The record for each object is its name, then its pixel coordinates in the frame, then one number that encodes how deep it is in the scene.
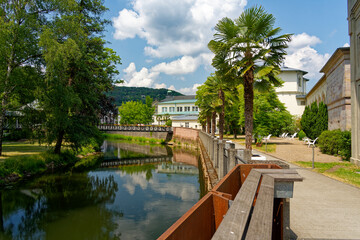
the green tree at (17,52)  15.44
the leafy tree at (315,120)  27.51
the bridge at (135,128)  52.66
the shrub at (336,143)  16.32
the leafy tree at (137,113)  73.38
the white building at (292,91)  54.00
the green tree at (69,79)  16.61
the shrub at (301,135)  37.27
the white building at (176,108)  83.38
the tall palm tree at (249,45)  11.11
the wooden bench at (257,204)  1.54
